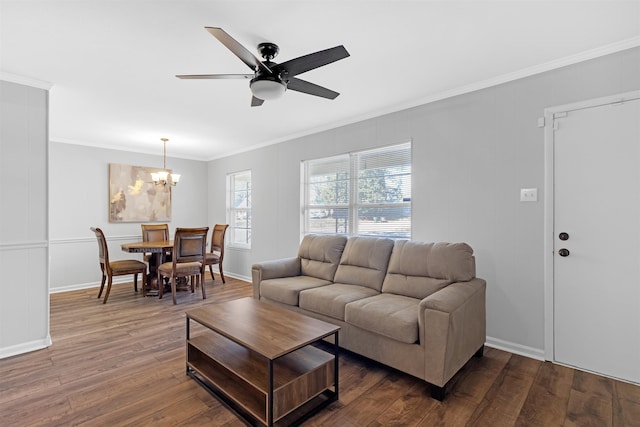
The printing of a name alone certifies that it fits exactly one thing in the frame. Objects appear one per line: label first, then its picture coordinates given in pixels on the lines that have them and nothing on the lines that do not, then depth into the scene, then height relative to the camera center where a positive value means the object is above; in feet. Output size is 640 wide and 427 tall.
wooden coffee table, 5.64 -3.17
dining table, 14.32 -1.93
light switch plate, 8.53 +0.53
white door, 7.25 -0.64
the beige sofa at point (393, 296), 6.66 -2.37
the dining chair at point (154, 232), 17.59 -1.11
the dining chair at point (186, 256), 13.98 -2.04
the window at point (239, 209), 19.15 +0.26
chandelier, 15.75 +1.87
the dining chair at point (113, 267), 13.88 -2.52
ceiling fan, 5.82 +2.99
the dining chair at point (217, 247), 16.63 -1.98
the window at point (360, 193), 11.70 +0.85
